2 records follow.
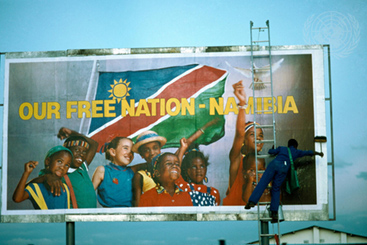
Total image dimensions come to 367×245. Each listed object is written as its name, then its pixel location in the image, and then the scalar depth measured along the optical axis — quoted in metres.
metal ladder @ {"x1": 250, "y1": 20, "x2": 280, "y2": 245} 13.11
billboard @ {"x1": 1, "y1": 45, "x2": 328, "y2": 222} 13.25
